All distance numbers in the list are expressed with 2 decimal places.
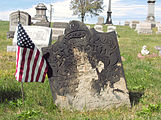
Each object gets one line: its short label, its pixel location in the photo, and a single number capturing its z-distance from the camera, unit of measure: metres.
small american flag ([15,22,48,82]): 3.82
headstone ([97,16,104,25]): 41.94
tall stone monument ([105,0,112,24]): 43.81
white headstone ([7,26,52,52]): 11.16
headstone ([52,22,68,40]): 18.27
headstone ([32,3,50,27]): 32.34
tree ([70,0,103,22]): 41.53
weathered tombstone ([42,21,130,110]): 4.05
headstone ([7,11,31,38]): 18.53
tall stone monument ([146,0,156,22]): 34.28
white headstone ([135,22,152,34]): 23.79
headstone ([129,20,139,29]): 32.31
